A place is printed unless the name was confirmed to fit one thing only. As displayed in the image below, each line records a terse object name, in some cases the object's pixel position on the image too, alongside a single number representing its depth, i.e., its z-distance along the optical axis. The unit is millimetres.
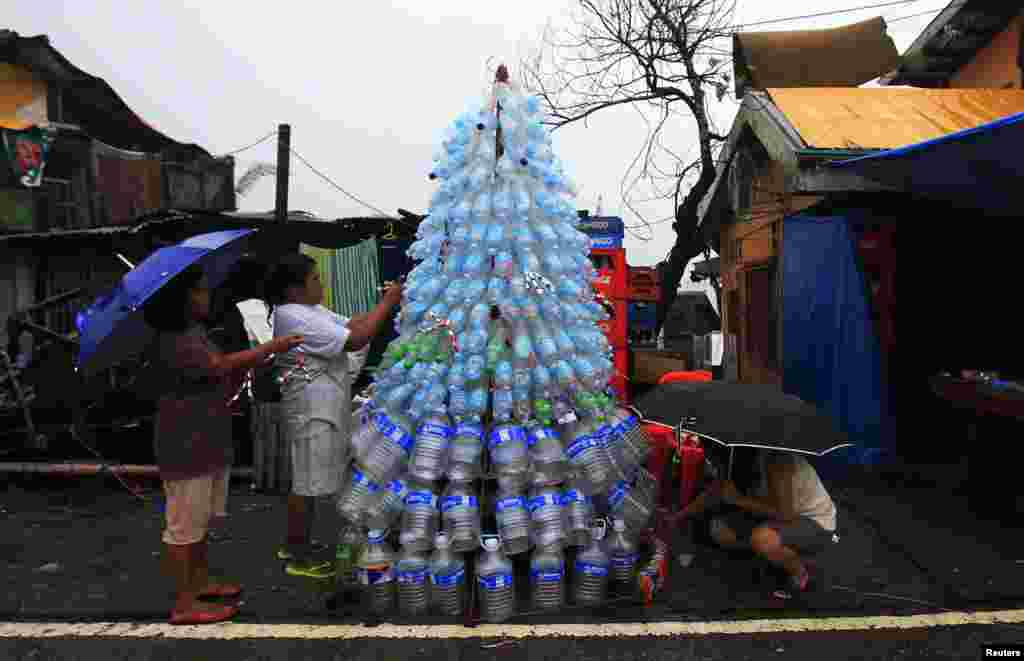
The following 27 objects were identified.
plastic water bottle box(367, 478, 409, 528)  4152
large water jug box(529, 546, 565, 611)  4039
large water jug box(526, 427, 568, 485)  4168
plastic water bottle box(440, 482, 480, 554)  4020
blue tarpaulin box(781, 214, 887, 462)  7414
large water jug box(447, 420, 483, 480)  4145
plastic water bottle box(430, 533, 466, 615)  4012
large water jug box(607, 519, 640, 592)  4234
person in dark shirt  3850
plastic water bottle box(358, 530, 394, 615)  4051
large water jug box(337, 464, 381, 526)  4254
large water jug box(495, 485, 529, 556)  4039
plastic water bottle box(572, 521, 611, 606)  4102
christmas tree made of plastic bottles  4180
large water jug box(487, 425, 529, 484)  4105
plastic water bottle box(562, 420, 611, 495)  4211
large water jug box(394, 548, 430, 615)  4023
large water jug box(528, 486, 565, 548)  4030
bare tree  14484
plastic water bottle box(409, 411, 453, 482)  4125
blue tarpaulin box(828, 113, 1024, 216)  4620
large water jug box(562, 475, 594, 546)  4109
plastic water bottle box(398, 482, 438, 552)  4043
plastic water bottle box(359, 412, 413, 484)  4242
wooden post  9000
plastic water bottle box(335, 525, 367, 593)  4195
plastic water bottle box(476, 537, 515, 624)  3955
